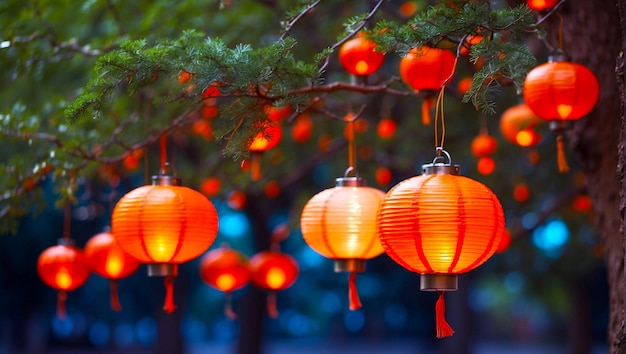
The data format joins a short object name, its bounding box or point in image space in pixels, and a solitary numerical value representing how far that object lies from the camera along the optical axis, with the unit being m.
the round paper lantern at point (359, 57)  9.73
